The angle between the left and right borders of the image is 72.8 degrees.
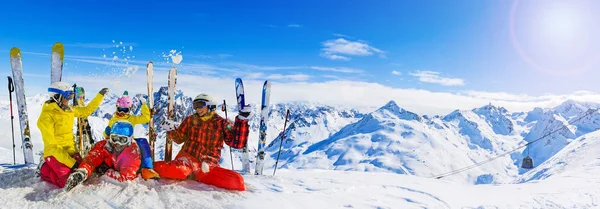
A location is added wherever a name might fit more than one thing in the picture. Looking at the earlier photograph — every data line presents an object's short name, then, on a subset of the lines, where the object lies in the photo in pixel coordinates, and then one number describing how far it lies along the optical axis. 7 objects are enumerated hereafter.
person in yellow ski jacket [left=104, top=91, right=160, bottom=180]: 6.73
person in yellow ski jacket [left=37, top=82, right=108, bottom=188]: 6.14
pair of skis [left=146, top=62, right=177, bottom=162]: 8.71
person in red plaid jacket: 7.06
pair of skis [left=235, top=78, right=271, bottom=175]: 9.47
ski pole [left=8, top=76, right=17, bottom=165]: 9.08
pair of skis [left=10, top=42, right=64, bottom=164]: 9.01
